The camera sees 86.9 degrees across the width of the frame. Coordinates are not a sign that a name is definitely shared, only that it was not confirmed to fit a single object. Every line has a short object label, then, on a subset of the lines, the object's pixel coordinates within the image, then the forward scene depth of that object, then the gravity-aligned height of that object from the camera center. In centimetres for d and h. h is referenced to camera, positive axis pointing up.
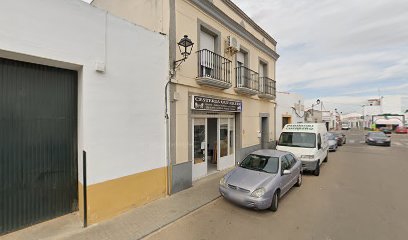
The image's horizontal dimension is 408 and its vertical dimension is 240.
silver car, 514 -157
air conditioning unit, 889 +315
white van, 860 -102
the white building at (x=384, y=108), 4975 +358
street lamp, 607 +221
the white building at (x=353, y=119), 7506 +29
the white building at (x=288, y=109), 1496 +88
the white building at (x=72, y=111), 401 +19
